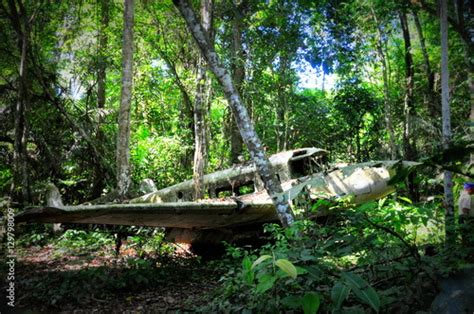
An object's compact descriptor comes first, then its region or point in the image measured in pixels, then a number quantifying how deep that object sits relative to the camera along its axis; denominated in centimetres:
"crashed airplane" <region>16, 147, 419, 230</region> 497
